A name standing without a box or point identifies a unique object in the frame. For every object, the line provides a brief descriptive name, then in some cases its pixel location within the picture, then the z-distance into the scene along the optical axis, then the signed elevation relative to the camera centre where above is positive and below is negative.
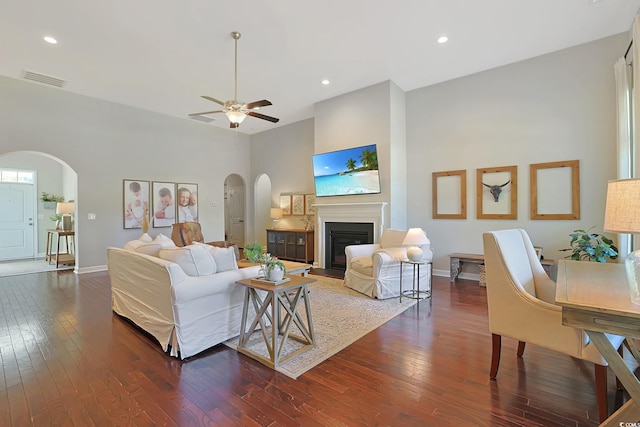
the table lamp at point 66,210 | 6.91 +0.02
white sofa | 2.52 -0.77
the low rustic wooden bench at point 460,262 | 4.92 -0.89
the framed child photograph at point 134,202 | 6.67 +0.21
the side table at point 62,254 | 6.57 -1.03
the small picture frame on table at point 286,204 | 8.01 +0.19
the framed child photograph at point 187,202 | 7.56 +0.23
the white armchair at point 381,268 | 4.20 -0.85
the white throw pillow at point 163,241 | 3.41 -0.36
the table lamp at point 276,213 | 8.02 -0.05
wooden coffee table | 3.82 -0.76
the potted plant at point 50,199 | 7.88 +0.32
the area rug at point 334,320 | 2.50 -1.24
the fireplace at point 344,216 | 5.61 -0.11
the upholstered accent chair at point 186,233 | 6.54 -0.51
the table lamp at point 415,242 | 3.86 -0.40
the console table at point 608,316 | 1.21 -0.44
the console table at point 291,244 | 7.16 -0.83
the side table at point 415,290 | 4.07 -1.16
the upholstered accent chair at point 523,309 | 1.70 -0.65
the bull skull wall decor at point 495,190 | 5.01 +0.35
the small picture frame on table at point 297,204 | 7.73 +0.18
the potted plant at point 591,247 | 3.70 -0.47
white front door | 7.39 -0.25
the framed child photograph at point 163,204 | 7.13 +0.17
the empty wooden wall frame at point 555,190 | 4.41 +0.32
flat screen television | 5.66 +0.79
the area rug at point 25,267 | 6.00 -1.23
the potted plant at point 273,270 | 2.54 -0.51
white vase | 2.53 -0.54
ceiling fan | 3.84 +1.34
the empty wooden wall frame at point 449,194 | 5.39 +0.31
